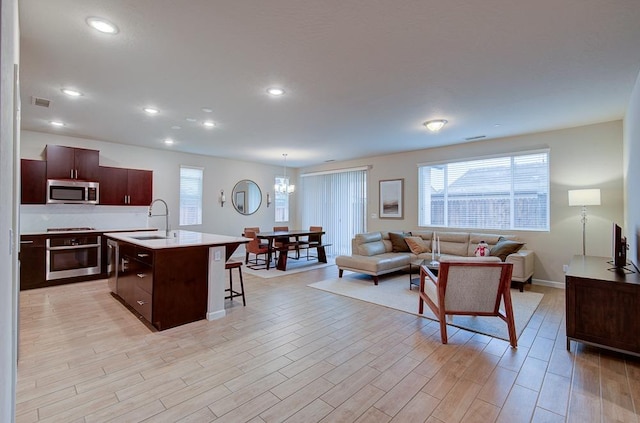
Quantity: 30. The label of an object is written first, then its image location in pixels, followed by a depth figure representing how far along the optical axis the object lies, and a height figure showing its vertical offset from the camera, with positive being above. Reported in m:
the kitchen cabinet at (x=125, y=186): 5.80 +0.48
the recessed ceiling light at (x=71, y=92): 3.59 +1.41
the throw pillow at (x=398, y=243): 6.50 -0.66
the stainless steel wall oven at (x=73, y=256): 5.04 -0.78
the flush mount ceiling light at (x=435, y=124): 4.66 +1.35
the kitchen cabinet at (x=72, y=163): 5.17 +0.84
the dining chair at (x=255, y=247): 6.53 -0.77
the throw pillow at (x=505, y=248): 5.05 -0.60
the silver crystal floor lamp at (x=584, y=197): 4.47 +0.23
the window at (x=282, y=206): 9.51 +0.17
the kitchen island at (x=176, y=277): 3.28 -0.76
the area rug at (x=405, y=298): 3.47 -1.27
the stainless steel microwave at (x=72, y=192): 5.17 +0.33
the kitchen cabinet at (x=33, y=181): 5.03 +0.48
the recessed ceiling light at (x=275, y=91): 3.57 +1.42
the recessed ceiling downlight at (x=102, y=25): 2.29 +1.42
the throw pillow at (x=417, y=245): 6.15 -0.66
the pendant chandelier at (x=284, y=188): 7.55 +0.59
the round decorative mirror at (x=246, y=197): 8.40 +0.41
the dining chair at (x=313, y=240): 7.30 -0.75
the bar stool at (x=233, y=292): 3.92 -1.08
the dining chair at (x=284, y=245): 6.59 -0.76
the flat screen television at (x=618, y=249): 3.07 -0.37
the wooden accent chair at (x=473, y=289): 2.95 -0.75
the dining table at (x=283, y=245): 6.52 -0.75
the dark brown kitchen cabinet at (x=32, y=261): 4.82 -0.81
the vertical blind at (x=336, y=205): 8.39 +0.20
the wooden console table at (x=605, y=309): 2.58 -0.85
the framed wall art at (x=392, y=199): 7.32 +0.32
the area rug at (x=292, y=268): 6.17 -1.26
